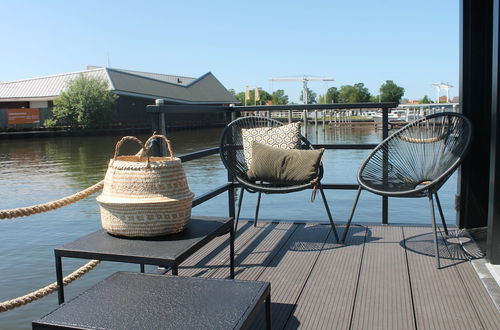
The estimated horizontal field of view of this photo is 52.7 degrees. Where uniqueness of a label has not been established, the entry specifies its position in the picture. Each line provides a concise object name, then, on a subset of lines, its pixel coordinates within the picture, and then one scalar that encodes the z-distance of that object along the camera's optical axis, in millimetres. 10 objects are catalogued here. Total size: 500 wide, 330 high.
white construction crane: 61281
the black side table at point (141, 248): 1494
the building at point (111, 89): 37562
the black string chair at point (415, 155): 2707
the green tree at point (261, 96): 88938
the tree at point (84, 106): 33562
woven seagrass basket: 1684
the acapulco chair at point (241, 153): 2873
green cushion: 2822
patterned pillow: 3113
